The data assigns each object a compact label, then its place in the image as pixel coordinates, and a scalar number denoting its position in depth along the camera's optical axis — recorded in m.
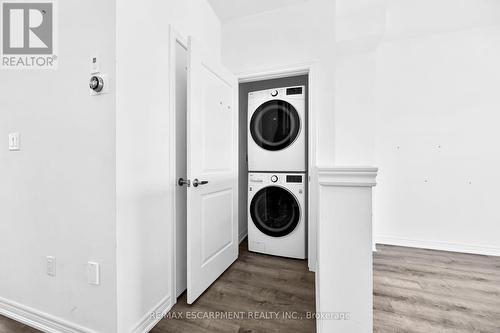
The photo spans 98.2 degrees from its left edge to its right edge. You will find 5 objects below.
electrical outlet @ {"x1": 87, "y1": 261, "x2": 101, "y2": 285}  1.18
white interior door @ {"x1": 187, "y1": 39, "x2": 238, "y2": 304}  1.55
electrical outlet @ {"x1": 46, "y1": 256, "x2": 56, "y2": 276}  1.30
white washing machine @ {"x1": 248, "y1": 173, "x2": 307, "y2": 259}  2.39
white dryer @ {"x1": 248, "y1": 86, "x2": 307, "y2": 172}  2.41
